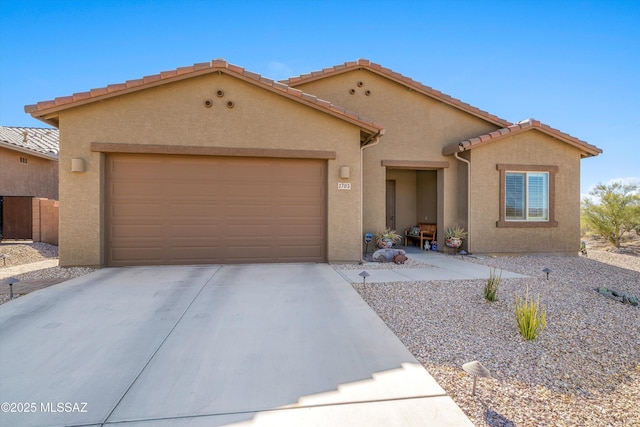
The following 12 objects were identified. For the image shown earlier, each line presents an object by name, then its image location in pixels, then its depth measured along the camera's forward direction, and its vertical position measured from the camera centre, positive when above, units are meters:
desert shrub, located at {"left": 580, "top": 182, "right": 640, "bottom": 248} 12.33 +0.00
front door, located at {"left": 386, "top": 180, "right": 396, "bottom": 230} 11.52 +0.07
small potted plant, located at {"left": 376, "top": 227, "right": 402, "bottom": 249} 9.01 -0.91
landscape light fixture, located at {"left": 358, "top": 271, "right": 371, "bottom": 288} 5.50 -1.37
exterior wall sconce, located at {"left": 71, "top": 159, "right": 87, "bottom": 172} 6.77 +0.95
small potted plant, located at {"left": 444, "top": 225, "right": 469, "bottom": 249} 9.64 -0.90
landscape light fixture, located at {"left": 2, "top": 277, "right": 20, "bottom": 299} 4.99 -1.33
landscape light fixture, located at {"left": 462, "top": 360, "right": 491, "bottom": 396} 2.45 -1.33
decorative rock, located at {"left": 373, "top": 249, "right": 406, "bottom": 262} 8.24 -1.27
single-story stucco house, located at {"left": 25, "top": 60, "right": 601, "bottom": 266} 6.94 +0.92
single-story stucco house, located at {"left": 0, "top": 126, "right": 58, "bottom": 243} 10.53 +1.12
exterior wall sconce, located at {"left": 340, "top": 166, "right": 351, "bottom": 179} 7.62 +0.93
